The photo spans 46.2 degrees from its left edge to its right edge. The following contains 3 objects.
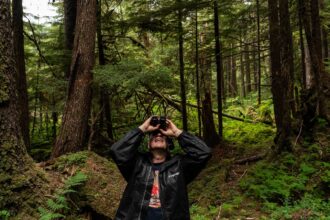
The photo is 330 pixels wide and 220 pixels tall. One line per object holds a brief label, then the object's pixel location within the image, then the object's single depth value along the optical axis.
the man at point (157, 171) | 3.48
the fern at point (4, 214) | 4.95
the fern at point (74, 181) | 6.19
